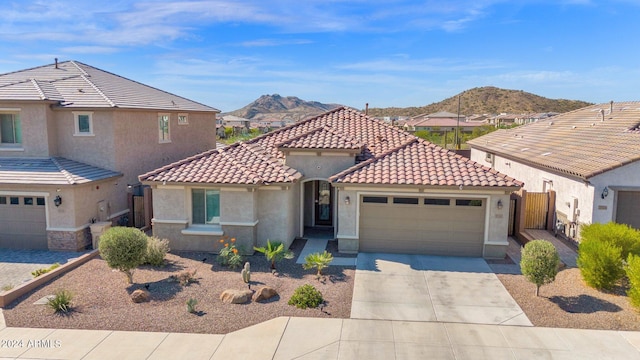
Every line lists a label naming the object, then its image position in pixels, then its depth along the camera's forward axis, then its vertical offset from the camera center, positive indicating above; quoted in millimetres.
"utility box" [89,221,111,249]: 16844 -3852
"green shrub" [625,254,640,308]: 10648 -3540
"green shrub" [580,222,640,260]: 13188 -3093
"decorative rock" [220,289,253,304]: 11508 -4318
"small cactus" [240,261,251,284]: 12656 -4077
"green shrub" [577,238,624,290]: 12125 -3605
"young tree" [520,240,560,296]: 11570 -3390
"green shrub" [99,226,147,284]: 12508 -3411
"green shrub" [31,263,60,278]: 13529 -4398
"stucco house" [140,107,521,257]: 15242 -2525
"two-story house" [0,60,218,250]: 16422 -907
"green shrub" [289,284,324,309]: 11328 -4289
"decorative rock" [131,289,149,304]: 11578 -4350
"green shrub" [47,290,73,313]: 11016 -4306
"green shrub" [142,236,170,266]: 14297 -3974
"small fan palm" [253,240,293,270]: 14007 -3919
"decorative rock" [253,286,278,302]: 11695 -4313
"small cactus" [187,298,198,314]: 10955 -4314
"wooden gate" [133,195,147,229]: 19547 -3675
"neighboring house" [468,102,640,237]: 15828 -1260
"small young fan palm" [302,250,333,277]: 13414 -3941
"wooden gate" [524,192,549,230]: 18781 -3299
